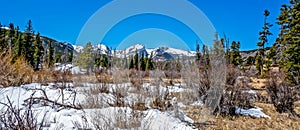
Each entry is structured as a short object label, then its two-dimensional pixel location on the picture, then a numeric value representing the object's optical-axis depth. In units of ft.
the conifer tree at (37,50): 167.51
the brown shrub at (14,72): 22.60
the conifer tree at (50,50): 201.18
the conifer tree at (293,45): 58.70
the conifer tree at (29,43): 166.85
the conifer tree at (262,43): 110.11
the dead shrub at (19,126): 7.21
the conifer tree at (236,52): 127.13
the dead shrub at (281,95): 19.33
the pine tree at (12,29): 211.57
